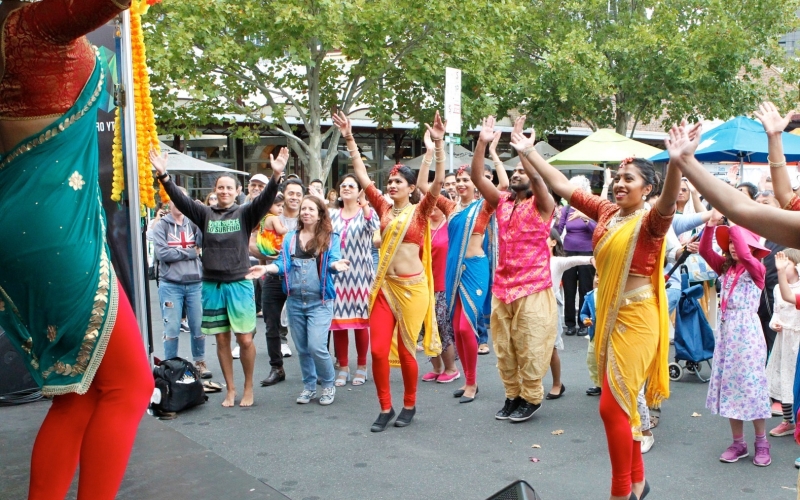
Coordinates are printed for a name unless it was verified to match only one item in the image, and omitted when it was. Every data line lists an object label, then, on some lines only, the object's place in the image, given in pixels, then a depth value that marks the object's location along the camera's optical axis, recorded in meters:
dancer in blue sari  6.50
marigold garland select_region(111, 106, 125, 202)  3.93
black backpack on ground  6.04
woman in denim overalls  6.48
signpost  9.63
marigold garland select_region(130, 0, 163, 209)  4.14
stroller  6.80
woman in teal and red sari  2.28
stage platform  3.38
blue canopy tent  10.61
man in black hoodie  6.22
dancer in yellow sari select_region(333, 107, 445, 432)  5.64
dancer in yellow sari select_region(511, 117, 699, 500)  3.80
